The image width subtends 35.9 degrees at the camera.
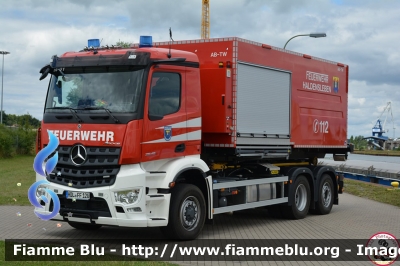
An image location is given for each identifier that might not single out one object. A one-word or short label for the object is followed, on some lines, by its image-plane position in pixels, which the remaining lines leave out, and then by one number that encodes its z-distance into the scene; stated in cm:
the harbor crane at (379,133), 9938
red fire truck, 988
